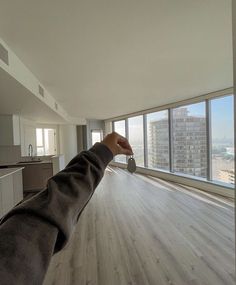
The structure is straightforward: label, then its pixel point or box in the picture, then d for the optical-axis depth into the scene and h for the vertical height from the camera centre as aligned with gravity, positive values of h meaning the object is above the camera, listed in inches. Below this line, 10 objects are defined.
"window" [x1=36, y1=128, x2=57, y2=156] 349.3 -1.4
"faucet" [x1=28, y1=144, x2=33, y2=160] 261.6 -11.9
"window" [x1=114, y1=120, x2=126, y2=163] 387.2 +21.0
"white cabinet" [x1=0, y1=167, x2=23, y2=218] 144.3 -38.5
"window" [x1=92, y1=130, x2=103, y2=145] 426.3 +8.8
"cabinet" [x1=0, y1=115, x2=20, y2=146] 198.5 +10.9
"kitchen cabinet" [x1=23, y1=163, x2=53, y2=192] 227.5 -38.5
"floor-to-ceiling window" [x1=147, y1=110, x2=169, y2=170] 282.9 -3.3
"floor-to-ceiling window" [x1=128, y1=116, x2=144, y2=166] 341.4 +2.1
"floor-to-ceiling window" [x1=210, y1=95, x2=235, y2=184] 187.9 -2.7
